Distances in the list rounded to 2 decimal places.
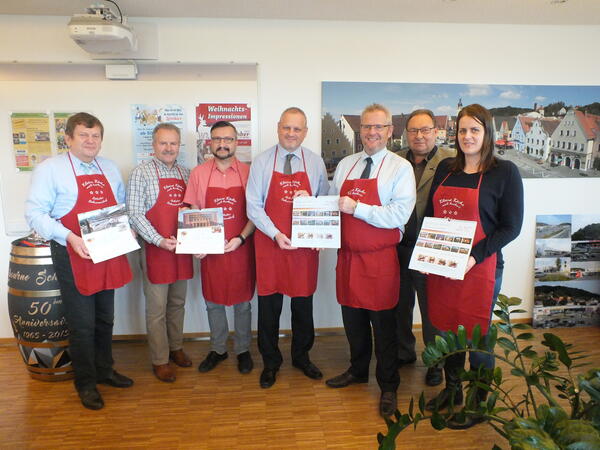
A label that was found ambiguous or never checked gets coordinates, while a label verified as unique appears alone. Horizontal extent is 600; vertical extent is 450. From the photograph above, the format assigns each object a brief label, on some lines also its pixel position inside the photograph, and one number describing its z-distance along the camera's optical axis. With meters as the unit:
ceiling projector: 2.46
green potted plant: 0.84
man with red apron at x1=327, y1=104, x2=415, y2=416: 2.18
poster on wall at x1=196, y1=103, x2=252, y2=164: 3.09
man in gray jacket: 2.47
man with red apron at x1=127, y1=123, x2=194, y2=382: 2.54
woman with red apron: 1.94
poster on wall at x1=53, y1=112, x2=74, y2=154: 3.01
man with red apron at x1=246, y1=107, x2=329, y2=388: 2.42
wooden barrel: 2.58
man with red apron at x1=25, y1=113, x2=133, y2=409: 2.21
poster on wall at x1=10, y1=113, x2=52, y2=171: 3.00
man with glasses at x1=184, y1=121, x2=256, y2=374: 2.56
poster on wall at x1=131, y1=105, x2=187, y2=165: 3.06
